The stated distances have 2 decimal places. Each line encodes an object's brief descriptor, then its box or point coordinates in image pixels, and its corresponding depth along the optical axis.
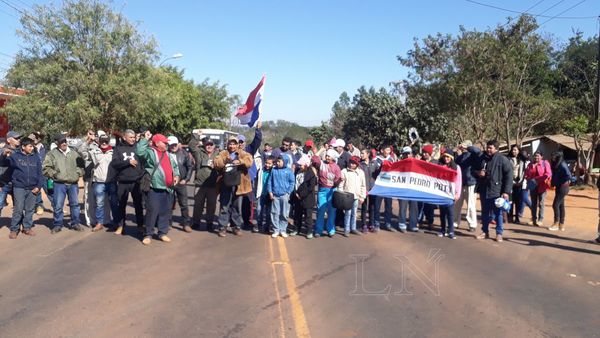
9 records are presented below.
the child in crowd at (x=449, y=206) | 9.77
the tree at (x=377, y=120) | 29.17
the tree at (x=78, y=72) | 19.50
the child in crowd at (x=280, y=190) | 9.41
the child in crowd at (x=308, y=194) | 9.49
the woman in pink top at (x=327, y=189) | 9.66
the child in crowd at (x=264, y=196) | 9.84
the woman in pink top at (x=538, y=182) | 11.44
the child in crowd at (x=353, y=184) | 9.66
